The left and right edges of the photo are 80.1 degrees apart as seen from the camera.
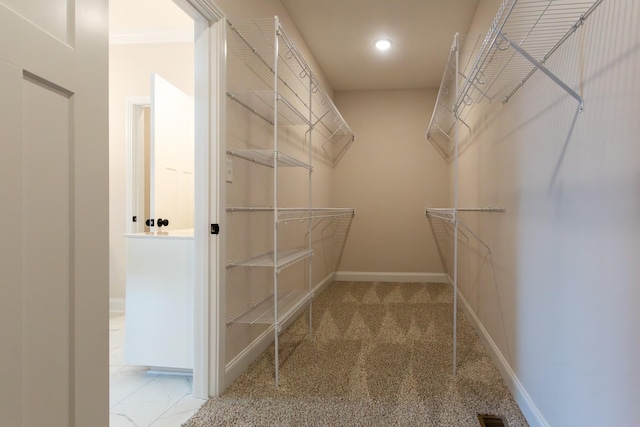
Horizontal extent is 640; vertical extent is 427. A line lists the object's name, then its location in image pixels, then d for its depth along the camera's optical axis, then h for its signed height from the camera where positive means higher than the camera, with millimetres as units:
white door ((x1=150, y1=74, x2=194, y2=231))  2492 +389
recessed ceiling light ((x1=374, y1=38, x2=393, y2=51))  3421 +1540
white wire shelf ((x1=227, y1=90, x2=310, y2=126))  2047 +637
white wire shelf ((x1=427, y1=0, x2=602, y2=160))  1233 +688
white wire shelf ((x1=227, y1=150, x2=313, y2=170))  2023 +317
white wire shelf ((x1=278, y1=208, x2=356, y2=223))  2824 -16
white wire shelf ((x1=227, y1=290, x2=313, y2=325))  2064 -584
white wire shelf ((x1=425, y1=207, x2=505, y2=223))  2090 +11
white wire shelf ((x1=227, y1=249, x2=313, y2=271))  2041 -279
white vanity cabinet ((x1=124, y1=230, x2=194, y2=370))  2096 -499
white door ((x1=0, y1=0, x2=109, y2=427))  760 -3
